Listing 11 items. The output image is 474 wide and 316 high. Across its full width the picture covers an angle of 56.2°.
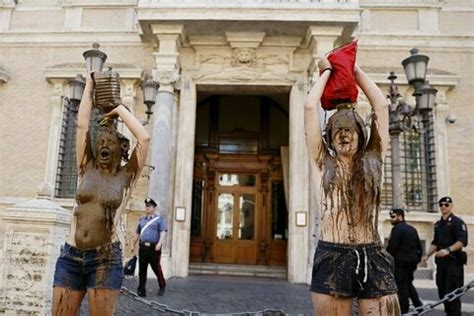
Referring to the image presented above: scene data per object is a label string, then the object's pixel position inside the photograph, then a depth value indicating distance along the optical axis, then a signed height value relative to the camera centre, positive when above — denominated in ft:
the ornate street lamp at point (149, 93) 31.99 +9.42
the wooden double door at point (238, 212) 47.91 +1.77
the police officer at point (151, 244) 26.16 -1.09
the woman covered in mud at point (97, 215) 8.09 +0.18
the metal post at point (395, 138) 26.20 +5.72
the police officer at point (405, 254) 21.17 -1.04
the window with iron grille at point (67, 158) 39.88 +5.87
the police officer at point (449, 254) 20.20 -0.91
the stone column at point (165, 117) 35.12 +8.82
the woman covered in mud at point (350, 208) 6.81 +0.37
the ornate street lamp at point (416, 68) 25.29 +9.32
